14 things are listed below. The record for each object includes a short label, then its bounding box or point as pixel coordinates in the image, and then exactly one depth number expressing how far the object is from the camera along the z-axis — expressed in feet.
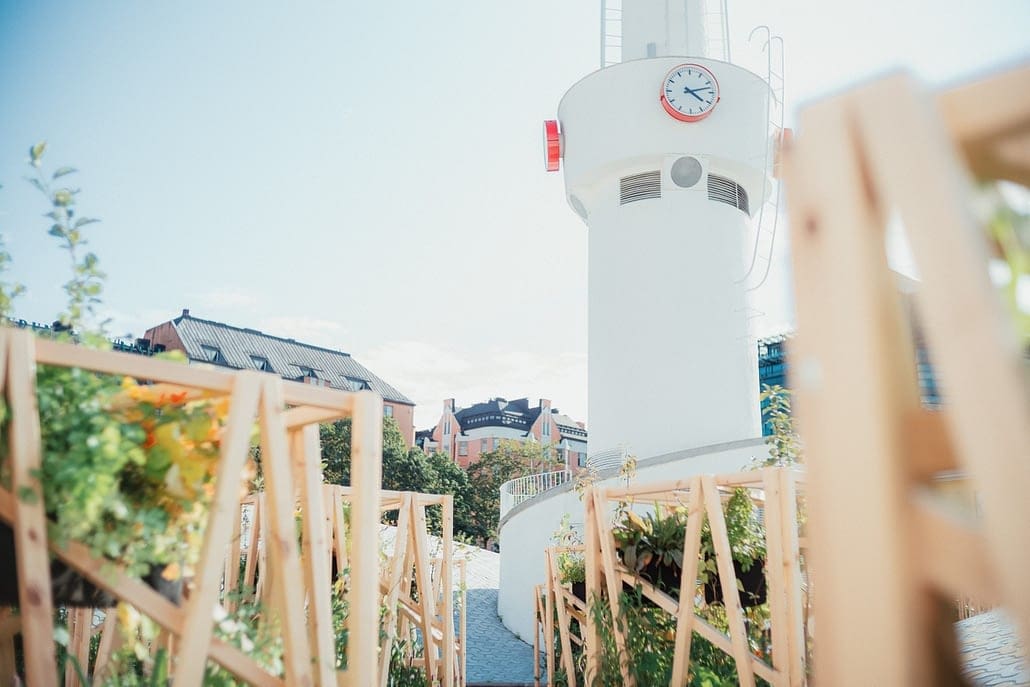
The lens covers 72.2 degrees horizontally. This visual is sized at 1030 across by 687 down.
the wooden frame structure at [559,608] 22.18
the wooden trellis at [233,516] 5.18
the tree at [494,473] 121.08
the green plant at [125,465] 5.19
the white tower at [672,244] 51.44
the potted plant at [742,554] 15.03
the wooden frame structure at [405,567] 17.71
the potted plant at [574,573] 21.16
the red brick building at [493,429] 168.76
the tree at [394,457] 100.83
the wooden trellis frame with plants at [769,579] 12.33
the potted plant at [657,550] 14.93
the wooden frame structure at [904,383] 2.06
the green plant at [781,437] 19.80
